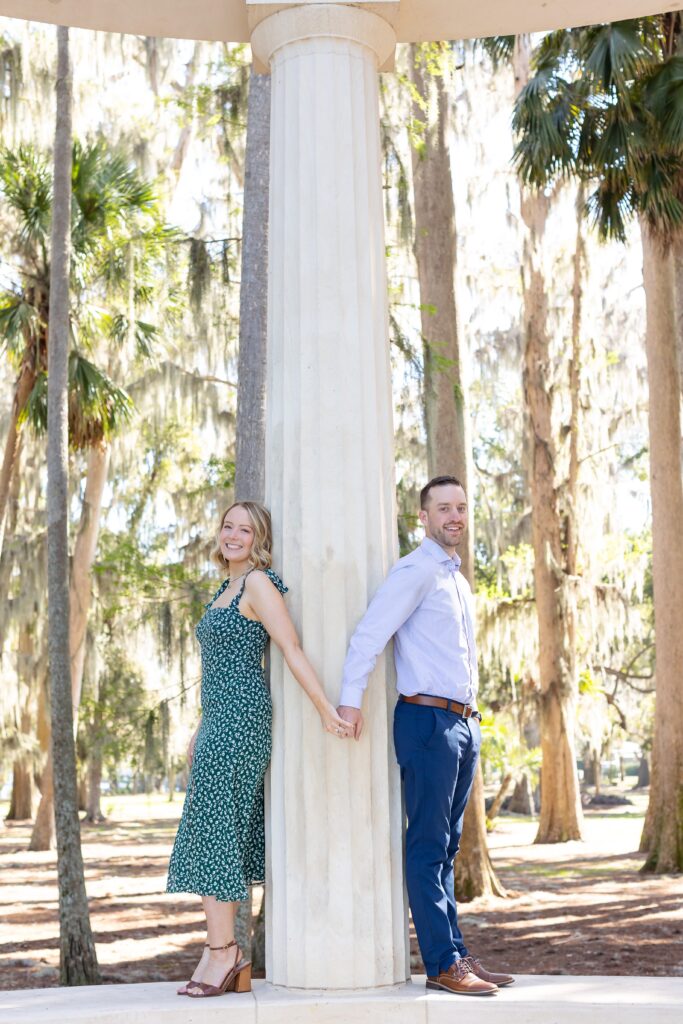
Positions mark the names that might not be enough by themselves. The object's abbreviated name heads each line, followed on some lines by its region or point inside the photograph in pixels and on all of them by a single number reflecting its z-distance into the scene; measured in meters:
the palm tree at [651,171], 10.57
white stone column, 3.53
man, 3.52
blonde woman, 3.58
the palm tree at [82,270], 12.30
